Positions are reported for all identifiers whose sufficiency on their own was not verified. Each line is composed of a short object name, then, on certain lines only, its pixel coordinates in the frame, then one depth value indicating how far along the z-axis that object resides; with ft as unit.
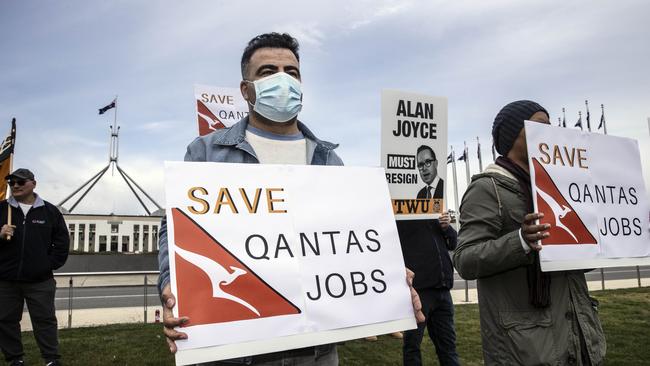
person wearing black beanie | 6.91
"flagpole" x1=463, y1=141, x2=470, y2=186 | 127.89
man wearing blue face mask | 7.15
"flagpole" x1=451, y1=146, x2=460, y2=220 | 118.93
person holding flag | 16.74
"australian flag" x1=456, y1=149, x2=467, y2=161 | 128.36
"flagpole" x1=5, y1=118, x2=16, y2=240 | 16.93
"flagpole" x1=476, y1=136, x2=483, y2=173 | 130.00
